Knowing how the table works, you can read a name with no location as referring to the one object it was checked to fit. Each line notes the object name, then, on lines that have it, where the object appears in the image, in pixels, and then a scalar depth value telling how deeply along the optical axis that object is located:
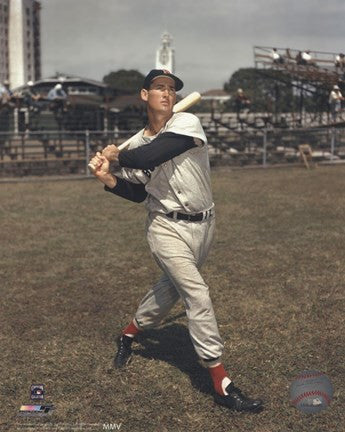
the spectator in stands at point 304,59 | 25.94
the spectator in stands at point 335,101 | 23.10
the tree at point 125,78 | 93.12
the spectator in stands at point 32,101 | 21.09
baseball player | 3.28
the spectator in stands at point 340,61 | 25.66
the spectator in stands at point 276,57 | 26.79
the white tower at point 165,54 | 99.50
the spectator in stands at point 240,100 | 24.08
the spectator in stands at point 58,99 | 20.31
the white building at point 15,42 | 100.00
